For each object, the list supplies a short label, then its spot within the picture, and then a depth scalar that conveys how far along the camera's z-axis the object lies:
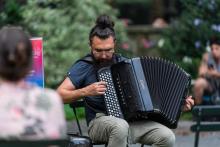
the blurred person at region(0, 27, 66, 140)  4.37
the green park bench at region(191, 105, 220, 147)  6.97
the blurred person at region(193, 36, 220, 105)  11.27
